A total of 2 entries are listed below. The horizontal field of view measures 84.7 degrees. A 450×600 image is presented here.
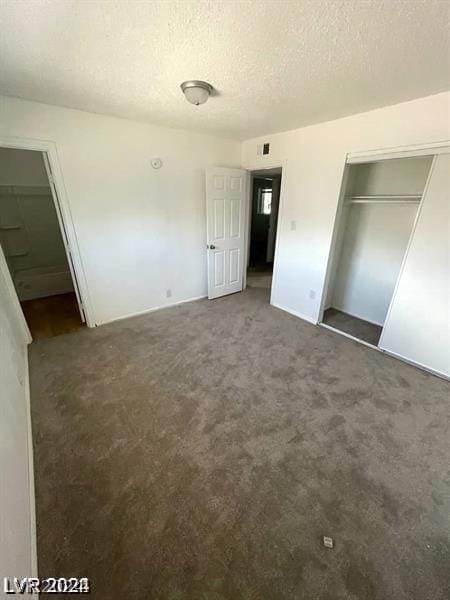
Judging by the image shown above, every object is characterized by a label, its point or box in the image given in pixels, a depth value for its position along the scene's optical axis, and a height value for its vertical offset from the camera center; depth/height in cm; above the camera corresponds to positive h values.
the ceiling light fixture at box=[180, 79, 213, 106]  183 +77
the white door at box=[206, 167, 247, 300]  355 -42
